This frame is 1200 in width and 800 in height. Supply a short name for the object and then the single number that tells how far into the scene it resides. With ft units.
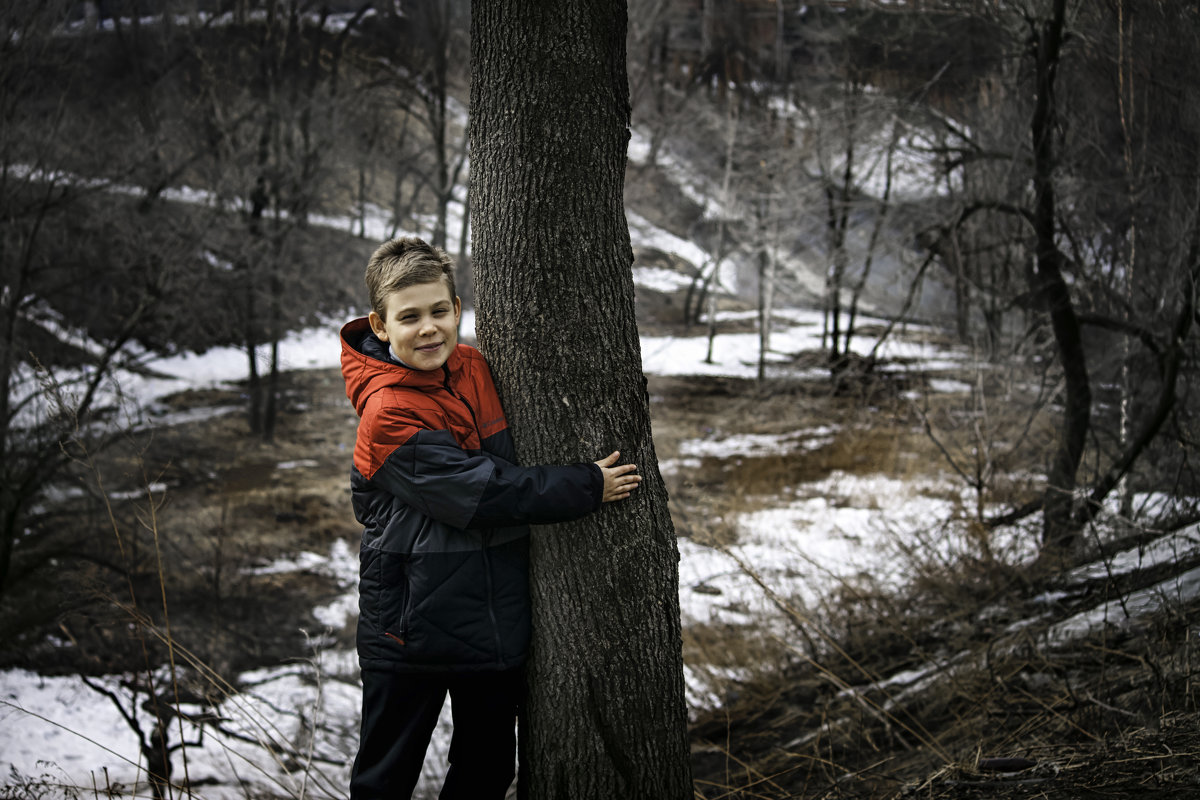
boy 7.20
